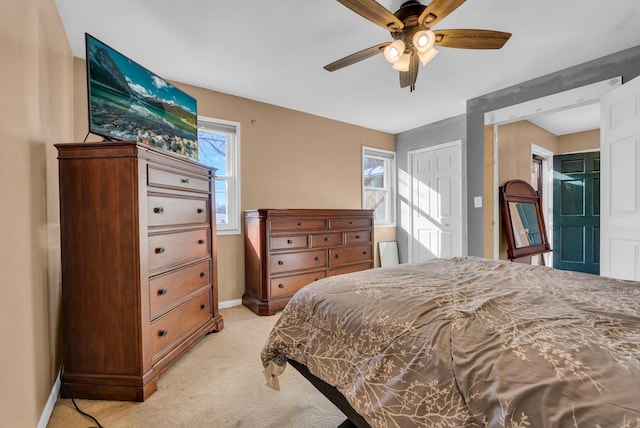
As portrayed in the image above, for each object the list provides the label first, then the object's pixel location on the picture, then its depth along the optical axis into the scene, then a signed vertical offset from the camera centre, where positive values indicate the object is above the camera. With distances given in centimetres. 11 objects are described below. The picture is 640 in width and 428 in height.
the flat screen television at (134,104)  171 +76
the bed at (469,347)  65 -40
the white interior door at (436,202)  417 +10
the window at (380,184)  482 +44
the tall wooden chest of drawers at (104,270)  164 -33
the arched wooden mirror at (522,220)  360 -18
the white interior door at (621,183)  225 +19
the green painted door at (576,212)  471 -9
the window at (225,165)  331 +54
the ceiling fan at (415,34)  154 +105
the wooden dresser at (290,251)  304 -46
